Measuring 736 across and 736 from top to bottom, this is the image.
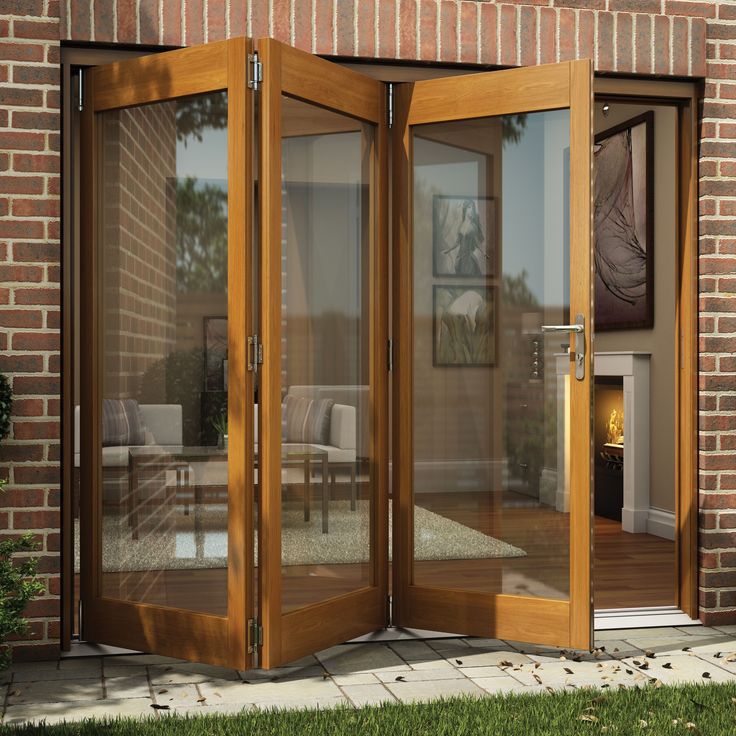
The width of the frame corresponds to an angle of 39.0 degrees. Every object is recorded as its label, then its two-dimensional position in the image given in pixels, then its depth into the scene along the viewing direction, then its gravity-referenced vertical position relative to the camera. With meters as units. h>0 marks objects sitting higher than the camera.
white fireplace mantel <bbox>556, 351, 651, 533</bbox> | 6.83 -0.45
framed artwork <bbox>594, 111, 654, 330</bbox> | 7.01 +1.01
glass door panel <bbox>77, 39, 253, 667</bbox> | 3.59 +0.04
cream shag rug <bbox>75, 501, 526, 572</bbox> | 3.66 -0.63
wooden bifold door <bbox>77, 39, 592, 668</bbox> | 3.60 +0.06
